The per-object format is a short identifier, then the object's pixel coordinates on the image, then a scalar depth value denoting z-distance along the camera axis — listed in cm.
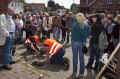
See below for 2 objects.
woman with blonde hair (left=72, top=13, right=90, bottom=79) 442
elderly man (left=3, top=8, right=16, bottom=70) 463
